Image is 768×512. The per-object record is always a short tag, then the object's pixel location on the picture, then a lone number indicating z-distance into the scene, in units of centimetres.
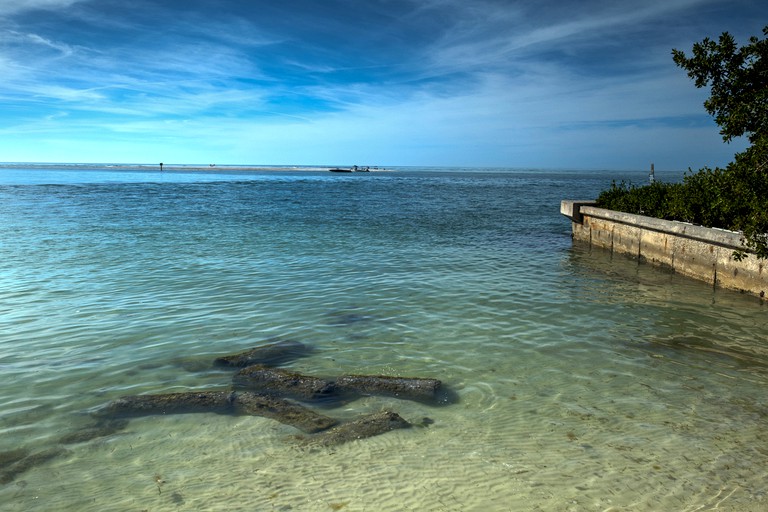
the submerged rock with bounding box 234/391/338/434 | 507
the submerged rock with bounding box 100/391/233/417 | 542
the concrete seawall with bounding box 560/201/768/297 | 1058
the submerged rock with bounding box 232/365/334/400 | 577
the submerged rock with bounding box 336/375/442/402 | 580
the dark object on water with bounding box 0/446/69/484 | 432
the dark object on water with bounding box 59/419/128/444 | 492
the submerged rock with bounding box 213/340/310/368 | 669
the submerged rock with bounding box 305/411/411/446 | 480
